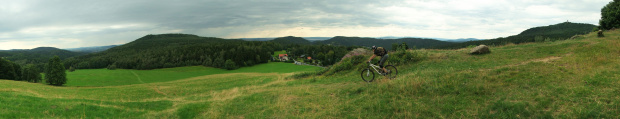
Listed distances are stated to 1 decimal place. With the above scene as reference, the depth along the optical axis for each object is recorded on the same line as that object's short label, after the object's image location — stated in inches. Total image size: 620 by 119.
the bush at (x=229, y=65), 3211.1
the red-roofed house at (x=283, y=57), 4627.2
